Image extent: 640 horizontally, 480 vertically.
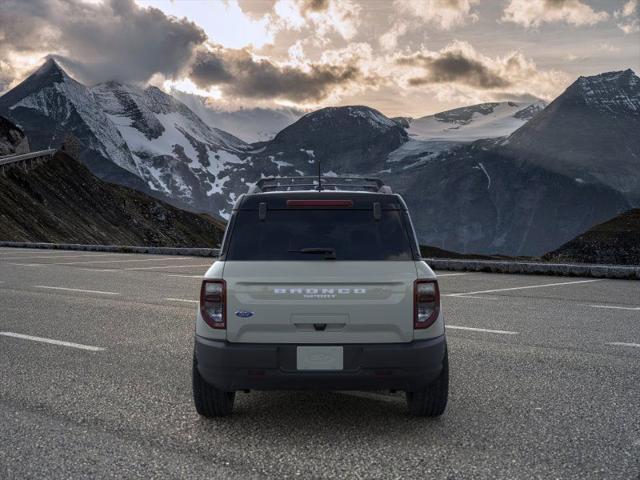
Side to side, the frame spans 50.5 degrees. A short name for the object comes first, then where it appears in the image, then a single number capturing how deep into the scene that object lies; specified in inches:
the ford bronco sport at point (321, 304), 186.5
